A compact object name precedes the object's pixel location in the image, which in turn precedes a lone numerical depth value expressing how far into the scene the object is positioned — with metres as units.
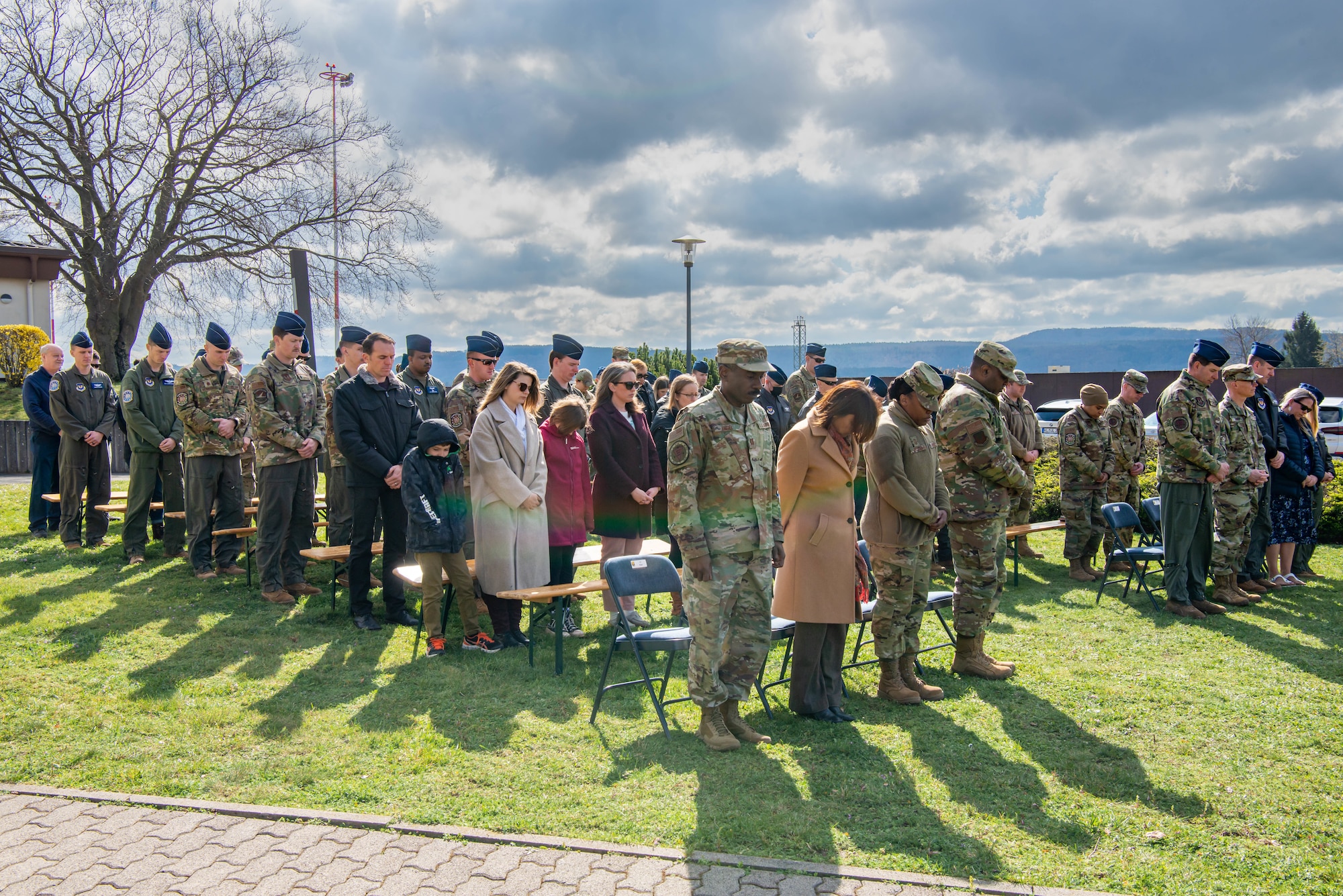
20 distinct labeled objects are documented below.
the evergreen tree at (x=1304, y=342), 60.44
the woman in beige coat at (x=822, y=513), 4.98
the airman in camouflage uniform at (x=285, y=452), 7.68
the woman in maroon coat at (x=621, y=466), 7.29
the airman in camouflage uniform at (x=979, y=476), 5.75
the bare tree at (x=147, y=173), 24.19
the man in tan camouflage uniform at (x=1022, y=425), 9.13
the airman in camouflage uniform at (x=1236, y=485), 7.97
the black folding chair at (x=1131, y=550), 8.20
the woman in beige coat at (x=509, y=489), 6.44
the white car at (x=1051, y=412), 26.86
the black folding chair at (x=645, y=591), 5.19
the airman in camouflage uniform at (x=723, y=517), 4.71
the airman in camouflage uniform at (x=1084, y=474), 9.35
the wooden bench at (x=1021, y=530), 8.90
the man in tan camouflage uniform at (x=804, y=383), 11.69
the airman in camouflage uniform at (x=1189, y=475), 7.72
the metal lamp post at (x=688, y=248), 19.58
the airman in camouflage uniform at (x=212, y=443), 8.44
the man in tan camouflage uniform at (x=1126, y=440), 9.40
